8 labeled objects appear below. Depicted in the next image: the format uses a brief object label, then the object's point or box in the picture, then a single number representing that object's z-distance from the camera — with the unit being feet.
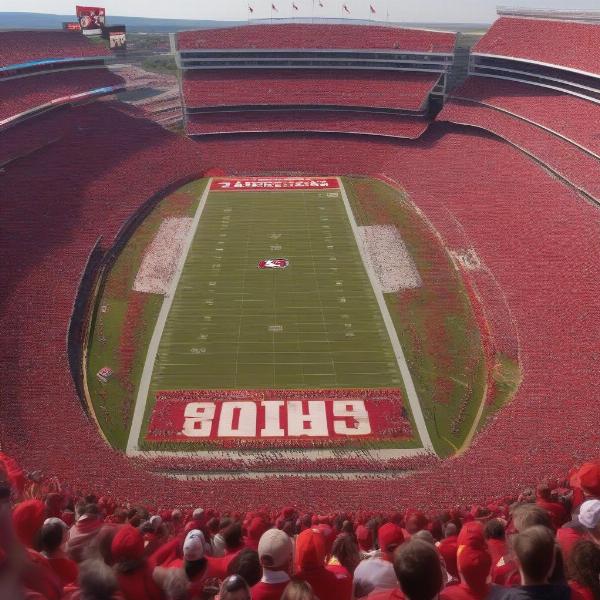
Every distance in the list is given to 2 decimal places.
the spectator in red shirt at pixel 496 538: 20.72
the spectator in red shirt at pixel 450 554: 21.33
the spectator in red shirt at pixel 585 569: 13.61
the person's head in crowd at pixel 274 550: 14.79
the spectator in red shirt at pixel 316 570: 15.74
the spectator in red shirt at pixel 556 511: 23.56
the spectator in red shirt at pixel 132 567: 15.37
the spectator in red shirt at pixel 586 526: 17.56
